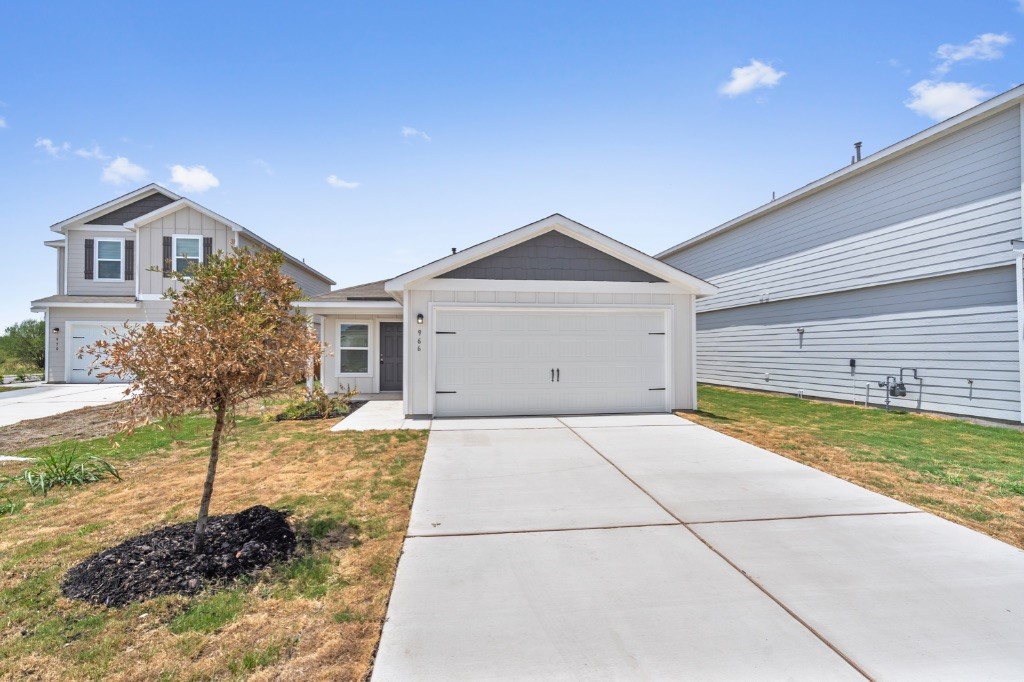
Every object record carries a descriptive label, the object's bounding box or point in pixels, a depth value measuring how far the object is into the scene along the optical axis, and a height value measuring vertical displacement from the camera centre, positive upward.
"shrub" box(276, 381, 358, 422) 10.00 -1.34
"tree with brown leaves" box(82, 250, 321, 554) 3.23 +0.01
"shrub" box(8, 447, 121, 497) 5.11 -1.43
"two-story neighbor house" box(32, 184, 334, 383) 15.99 +3.22
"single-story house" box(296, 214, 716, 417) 9.55 +0.40
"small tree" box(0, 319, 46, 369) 20.38 +0.12
